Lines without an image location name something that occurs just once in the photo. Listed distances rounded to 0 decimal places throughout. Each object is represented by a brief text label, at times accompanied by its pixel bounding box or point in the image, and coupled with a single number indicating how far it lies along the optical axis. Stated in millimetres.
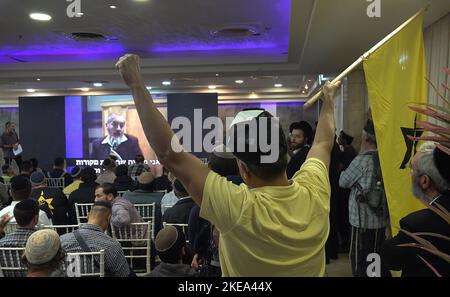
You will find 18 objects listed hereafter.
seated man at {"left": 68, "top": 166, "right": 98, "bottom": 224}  3997
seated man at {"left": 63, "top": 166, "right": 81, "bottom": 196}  5144
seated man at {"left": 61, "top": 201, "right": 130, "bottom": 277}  2252
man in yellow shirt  842
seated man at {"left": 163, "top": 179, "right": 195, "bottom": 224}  2838
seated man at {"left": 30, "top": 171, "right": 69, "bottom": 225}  3846
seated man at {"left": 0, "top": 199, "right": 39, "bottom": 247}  2398
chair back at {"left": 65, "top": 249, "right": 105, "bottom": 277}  2061
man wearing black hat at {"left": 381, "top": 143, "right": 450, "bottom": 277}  1360
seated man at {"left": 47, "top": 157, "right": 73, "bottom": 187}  6512
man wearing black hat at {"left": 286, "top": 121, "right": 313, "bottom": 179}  3461
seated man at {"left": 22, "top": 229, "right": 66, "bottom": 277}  1780
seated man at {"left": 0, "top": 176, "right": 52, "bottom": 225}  3209
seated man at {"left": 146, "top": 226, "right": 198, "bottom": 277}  1762
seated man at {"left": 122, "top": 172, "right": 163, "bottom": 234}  3859
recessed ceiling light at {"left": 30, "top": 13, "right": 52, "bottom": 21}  4352
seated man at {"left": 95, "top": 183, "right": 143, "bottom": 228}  3248
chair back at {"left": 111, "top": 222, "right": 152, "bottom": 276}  3217
